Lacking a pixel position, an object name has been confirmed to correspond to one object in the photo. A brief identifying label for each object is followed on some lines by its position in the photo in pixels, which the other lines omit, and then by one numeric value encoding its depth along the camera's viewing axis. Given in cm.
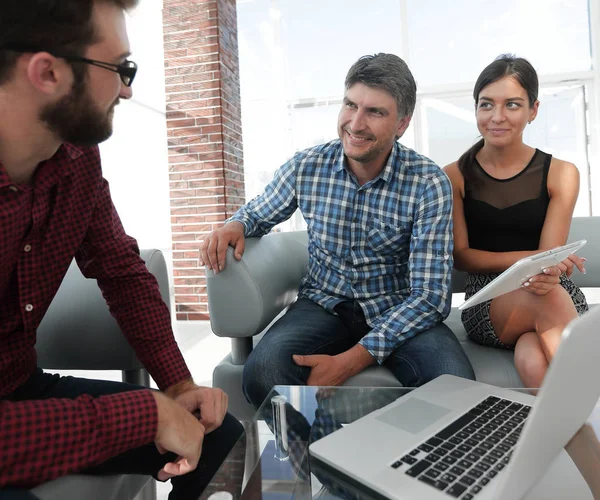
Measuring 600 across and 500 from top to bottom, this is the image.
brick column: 390
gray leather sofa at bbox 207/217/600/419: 133
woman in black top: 153
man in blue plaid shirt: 136
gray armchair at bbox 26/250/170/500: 117
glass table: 70
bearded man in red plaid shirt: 69
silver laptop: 46
